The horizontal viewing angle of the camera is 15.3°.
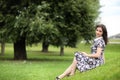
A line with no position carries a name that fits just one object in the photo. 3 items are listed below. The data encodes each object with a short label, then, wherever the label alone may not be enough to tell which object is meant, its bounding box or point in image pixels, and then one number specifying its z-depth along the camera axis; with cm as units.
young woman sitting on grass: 1332
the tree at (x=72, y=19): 3459
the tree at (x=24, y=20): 3275
